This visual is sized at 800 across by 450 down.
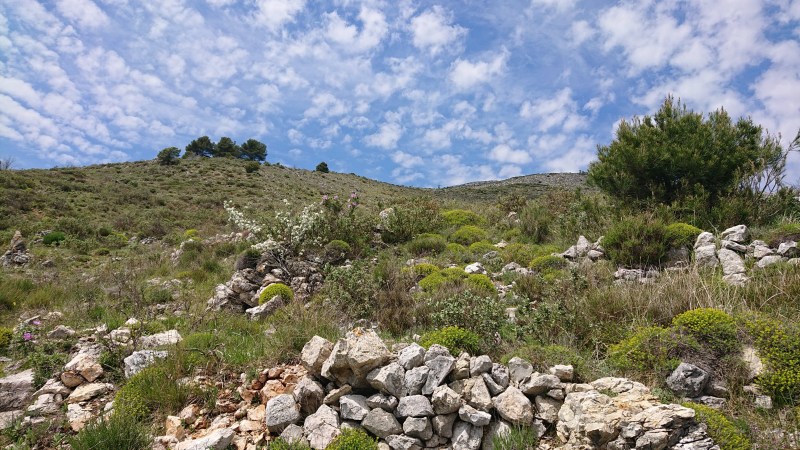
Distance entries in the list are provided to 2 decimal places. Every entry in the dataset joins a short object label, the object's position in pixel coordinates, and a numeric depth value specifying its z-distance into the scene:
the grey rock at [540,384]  3.79
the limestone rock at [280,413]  4.02
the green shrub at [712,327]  4.08
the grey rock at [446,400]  3.70
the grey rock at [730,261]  6.46
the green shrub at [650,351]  4.08
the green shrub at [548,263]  8.58
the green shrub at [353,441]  3.60
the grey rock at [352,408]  3.96
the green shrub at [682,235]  8.12
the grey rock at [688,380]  3.70
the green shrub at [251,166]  42.16
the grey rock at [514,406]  3.66
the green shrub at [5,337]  6.17
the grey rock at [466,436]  3.64
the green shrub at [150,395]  4.34
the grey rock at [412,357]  4.14
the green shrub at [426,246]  11.03
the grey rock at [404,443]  3.67
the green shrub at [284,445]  3.69
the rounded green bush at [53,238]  16.27
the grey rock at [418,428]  3.70
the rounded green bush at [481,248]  10.60
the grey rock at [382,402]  3.95
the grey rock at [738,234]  7.57
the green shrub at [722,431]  3.03
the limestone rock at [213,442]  3.75
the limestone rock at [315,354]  4.44
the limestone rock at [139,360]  4.95
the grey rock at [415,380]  3.95
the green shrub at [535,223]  11.86
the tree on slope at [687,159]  9.68
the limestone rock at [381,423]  3.80
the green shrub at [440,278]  7.63
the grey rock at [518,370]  4.01
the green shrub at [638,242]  8.03
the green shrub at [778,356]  3.59
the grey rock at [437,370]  3.91
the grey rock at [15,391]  4.66
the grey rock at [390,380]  4.02
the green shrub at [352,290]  6.61
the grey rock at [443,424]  3.73
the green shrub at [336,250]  10.15
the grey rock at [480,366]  4.05
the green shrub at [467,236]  11.99
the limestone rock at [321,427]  3.80
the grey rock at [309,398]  4.21
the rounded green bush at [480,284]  7.18
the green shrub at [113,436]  3.67
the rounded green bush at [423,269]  8.73
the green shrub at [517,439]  3.48
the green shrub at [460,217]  14.16
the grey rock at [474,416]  3.67
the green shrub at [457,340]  4.64
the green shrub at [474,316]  5.09
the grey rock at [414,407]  3.76
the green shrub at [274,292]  7.88
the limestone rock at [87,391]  4.68
